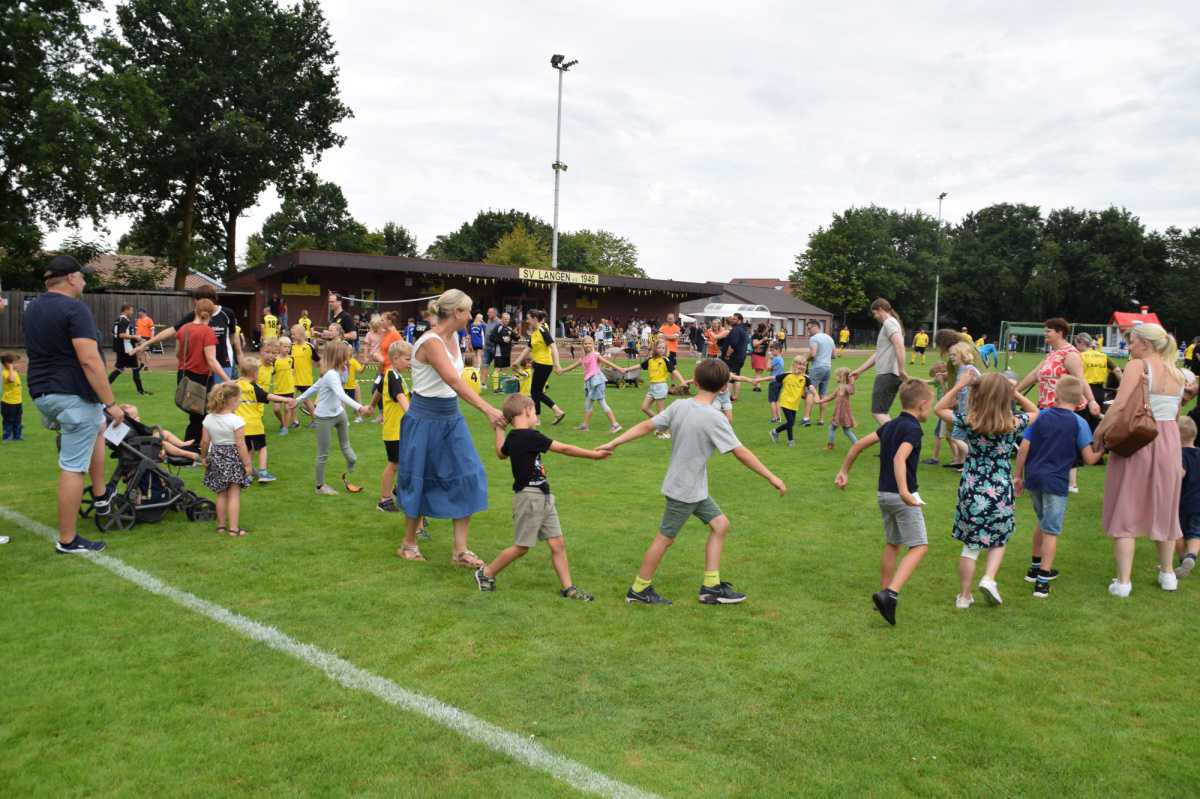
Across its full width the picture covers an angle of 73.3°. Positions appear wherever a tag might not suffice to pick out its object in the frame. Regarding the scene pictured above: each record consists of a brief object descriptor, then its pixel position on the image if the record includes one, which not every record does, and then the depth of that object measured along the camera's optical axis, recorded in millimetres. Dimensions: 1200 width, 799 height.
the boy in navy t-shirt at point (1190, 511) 6484
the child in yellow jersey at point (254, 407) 9250
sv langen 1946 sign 39500
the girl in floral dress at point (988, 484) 5406
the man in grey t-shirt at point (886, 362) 9645
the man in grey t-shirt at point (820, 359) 14008
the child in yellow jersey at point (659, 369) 13602
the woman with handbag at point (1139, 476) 5934
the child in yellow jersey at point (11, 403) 11797
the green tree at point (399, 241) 92375
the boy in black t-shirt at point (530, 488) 5453
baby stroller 7184
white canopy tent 47469
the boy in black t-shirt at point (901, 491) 5270
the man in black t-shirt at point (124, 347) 18016
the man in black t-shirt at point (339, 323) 17078
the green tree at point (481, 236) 86188
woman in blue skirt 5984
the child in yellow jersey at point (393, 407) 7539
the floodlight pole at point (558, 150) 36938
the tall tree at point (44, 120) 31031
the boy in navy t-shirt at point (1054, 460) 5895
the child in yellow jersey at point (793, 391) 13023
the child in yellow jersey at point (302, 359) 13789
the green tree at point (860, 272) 76938
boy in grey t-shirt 5395
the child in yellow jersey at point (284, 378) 13555
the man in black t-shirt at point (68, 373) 6039
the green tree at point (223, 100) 40781
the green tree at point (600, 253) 89450
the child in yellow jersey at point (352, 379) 12977
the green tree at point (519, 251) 73500
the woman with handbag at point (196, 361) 8945
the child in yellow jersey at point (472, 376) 10725
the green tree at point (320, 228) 79812
